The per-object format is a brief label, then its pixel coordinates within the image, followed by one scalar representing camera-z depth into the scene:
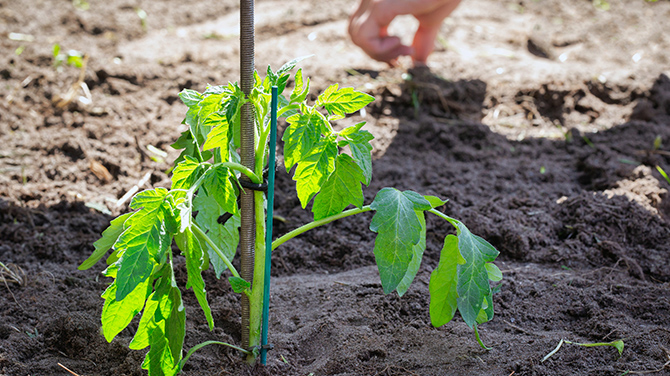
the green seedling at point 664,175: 1.85
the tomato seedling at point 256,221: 1.43
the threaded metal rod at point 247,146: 1.50
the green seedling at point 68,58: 2.36
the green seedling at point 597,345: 1.56
